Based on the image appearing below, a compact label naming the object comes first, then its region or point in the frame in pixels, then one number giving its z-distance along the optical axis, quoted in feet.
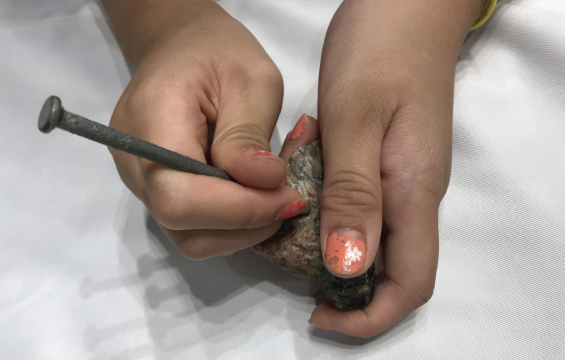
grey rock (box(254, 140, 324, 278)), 0.60
